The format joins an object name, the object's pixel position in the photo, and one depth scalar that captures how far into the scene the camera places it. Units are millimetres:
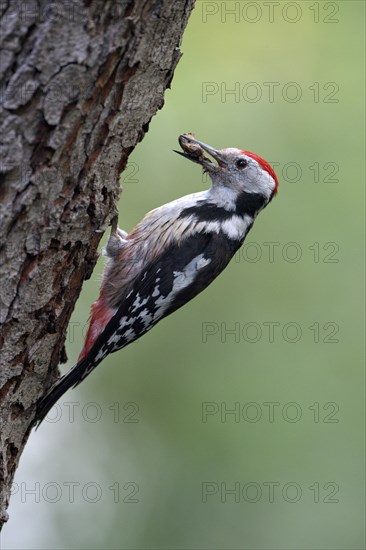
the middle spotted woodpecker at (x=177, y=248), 7633
